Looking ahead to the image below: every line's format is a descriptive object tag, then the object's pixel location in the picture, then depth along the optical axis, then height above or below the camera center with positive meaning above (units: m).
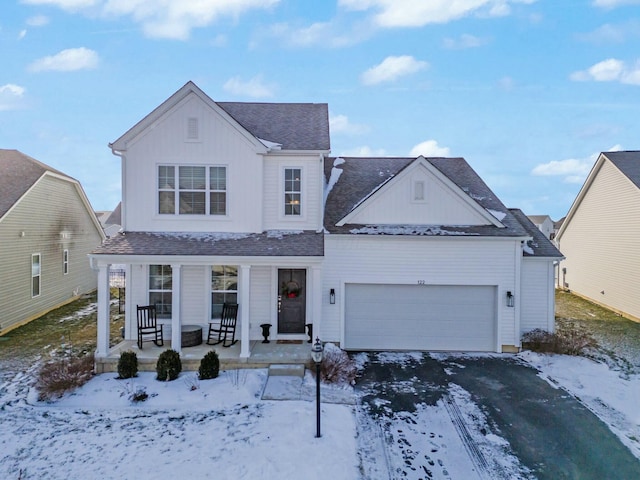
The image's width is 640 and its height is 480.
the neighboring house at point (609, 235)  15.46 +0.60
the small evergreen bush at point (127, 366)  8.54 -2.83
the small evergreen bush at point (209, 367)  8.38 -2.81
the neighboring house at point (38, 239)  12.91 +0.33
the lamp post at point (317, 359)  6.13 -1.93
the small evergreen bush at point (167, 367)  8.38 -2.81
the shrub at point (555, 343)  10.55 -2.85
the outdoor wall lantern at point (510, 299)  10.74 -1.55
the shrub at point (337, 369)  8.38 -2.95
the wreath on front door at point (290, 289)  10.75 -1.27
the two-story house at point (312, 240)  10.20 +0.18
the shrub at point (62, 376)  7.73 -2.94
